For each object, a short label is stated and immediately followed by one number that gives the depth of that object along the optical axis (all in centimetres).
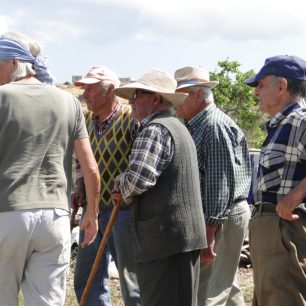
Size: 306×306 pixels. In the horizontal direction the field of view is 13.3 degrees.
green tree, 3436
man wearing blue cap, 758
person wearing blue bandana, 714
